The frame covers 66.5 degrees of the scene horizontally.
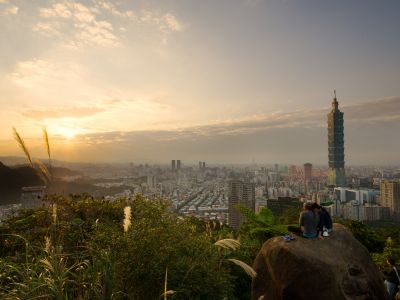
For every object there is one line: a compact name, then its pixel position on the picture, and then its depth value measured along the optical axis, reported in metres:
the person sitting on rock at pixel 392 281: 7.84
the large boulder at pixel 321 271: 5.53
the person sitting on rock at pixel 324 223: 6.39
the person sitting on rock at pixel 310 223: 6.38
